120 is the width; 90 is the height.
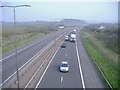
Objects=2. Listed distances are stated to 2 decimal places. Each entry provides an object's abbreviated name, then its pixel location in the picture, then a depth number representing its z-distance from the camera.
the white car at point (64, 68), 38.78
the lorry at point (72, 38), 87.57
